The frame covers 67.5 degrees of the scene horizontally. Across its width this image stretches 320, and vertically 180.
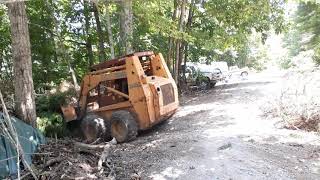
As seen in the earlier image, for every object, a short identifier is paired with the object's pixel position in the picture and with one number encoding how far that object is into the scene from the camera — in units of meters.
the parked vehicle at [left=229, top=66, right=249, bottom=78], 17.11
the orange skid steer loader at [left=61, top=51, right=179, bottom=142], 5.67
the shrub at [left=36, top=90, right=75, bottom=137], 6.08
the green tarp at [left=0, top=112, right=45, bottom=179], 3.74
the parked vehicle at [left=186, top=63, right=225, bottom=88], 11.86
